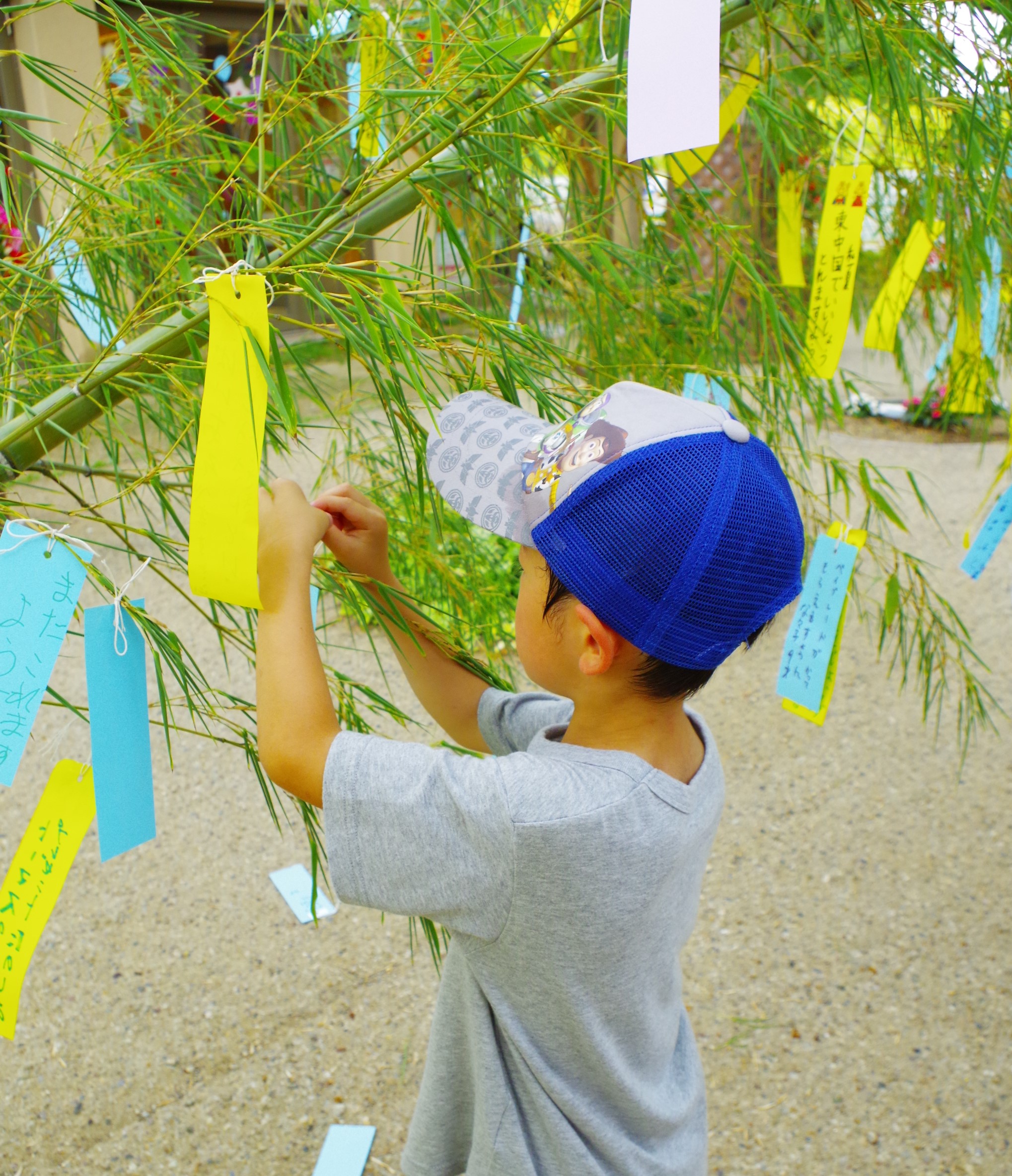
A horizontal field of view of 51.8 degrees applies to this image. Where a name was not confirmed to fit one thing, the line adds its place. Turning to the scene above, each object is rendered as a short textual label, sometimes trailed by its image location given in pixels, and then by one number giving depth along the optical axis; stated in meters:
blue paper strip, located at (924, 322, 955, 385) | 1.54
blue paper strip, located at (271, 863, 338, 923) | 1.99
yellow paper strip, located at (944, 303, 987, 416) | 1.36
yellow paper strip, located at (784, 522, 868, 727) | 1.15
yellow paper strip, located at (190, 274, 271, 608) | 0.59
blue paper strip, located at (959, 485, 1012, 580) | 1.34
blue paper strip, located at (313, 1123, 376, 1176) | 1.47
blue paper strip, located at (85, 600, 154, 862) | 0.67
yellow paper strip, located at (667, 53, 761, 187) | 0.87
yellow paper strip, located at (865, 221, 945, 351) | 1.18
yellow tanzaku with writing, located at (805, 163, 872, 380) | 1.07
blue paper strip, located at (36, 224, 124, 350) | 0.93
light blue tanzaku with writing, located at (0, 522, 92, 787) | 0.64
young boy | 0.70
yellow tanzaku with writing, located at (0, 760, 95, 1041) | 0.74
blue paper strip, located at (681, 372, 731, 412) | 1.32
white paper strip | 0.61
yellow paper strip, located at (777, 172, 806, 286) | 1.29
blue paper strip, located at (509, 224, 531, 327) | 1.11
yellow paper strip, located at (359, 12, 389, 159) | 0.82
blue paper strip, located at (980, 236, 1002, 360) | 1.30
